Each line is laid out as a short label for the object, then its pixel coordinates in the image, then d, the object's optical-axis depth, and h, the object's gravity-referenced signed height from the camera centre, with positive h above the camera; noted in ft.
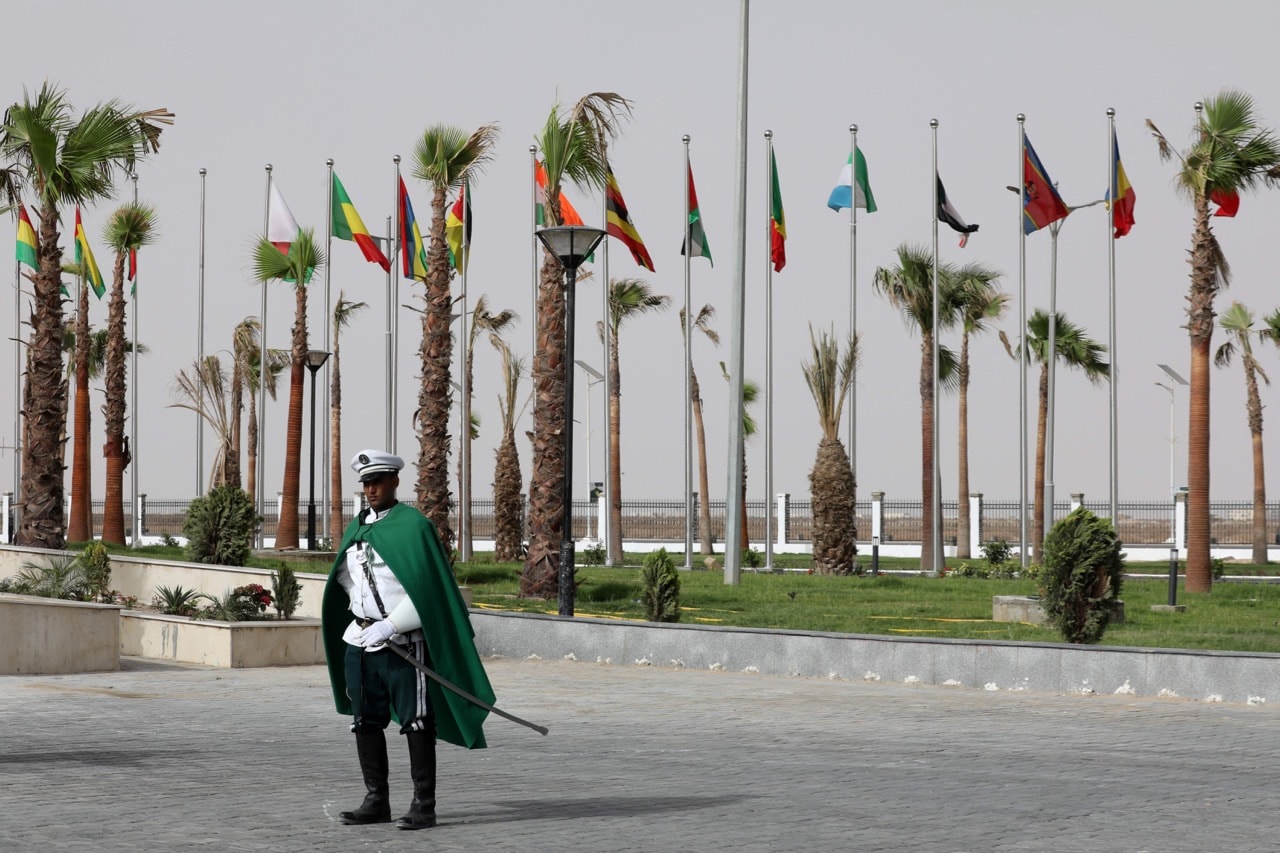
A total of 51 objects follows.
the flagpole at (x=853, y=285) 113.80 +16.64
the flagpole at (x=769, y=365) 118.73 +11.84
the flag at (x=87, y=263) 141.59 +22.72
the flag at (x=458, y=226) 121.19 +22.19
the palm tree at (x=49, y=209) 87.45 +17.02
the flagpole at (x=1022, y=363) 109.81 +11.16
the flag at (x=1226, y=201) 95.35 +18.46
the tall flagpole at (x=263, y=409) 127.34 +11.14
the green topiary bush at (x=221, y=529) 81.05 -0.30
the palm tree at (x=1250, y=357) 179.93 +18.38
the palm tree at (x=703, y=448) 169.43 +7.91
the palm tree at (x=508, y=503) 132.77 +1.49
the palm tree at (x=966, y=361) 156.87 +15.89
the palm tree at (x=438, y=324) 97.66 +11.77
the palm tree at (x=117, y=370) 130.62 +12.30
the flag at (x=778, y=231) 119.14 +21.12
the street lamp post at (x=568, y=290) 60.34 +8.70
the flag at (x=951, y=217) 114.73 +21.20
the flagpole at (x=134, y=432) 153.52 +8.83
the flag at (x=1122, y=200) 107.65 +21.05
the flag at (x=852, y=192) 116.16 +23.31
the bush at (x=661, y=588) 61.93 -2.54
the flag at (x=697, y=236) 120.26 +20.97
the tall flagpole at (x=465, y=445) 131.03 +7.09
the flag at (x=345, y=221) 126.31 +23.30
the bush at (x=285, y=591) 61.26 -2.57
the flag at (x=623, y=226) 104.83 +18.94
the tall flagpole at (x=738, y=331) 83.41 +10.02
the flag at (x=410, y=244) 124.47 +21.25
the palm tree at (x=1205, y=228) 94.27 +16.91
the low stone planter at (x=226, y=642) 57.67 -4.29
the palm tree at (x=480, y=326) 149.28 +19.20
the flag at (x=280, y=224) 126.62 +23.16
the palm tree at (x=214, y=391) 195.89 +16.17
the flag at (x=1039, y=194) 109.40 +21.67
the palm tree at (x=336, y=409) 179.21 +13.88
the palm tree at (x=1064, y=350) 170.30 +17.65
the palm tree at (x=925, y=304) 136.98 +18.70
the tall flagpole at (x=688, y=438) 120.26 +6.61
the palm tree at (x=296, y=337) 131.95 +15.11
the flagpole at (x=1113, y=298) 103.60 +14.69
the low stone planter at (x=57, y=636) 53.01 -3.71
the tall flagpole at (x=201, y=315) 144.05 +18.68
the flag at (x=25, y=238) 131.44 +23.53
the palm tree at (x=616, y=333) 155.63 +18.82
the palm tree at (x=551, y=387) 78.54 +6.49
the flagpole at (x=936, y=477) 115.28 +3.03
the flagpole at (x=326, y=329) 128.16 +16.58
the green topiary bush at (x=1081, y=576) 53.11 -1.86
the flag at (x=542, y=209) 84.94 +18.89
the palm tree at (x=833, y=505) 110.93 +1.00
